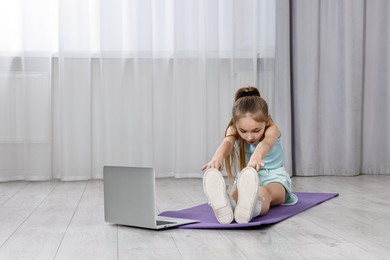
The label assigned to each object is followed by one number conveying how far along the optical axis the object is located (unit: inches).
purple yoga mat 81.8
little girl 81.9
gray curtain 156.4
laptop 78.0
